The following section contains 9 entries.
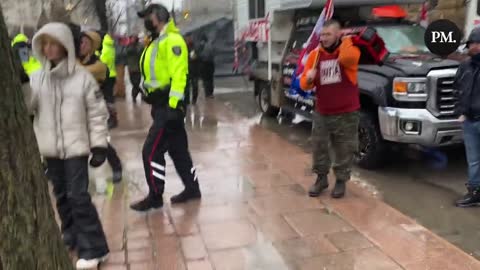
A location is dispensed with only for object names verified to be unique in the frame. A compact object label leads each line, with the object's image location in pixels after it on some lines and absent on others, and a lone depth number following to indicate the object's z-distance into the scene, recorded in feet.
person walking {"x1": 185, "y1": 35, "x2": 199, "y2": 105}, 45.85
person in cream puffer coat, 12.89
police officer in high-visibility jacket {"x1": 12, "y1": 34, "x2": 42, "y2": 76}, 27.56
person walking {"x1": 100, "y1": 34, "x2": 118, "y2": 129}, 27.14
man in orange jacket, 17.53
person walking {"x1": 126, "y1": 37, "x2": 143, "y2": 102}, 46.68
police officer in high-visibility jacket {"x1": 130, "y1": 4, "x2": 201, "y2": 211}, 16.40
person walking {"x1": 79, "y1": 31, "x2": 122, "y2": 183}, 18.58
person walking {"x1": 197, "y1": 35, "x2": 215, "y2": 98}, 49.88
